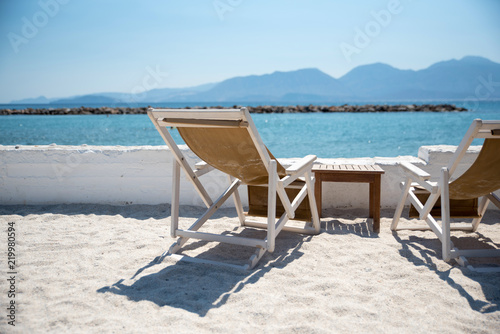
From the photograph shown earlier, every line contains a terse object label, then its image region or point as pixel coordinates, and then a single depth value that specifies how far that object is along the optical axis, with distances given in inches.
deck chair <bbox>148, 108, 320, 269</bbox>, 81.6
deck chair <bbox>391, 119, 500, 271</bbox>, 80.7
